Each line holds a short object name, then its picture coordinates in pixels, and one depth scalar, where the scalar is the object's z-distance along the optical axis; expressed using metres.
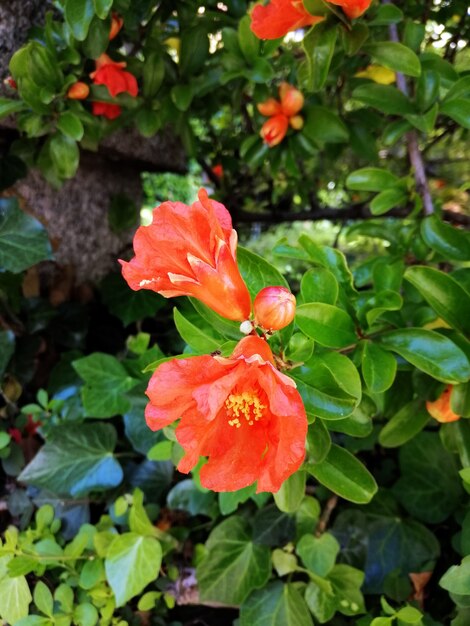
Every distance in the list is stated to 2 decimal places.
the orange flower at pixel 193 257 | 0.17
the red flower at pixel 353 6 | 0.22
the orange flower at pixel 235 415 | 0.15
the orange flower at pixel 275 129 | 0.34
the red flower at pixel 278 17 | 0.24
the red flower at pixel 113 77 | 0.31
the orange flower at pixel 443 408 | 0.23
